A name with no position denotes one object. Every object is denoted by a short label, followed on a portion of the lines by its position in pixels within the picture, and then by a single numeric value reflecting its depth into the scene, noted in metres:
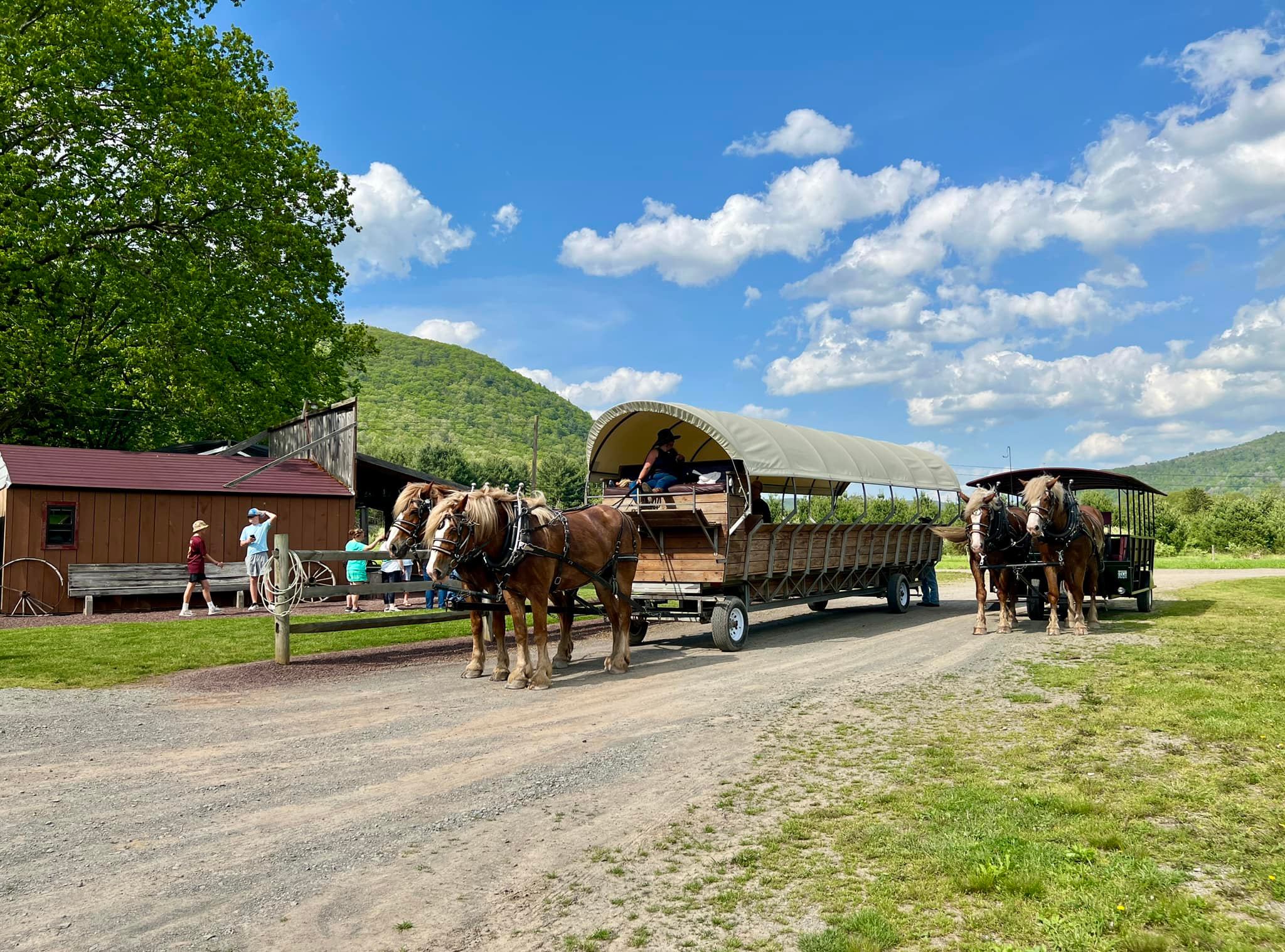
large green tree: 21.77
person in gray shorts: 17.08
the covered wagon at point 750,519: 12.31
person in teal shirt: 17.28
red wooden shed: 18.25
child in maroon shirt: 16.89
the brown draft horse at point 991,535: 13.46
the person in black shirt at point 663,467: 12.88
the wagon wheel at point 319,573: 21.41
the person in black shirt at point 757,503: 13.15
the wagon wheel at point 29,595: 17.95
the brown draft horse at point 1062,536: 13.27
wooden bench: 18.22
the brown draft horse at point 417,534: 8.91
